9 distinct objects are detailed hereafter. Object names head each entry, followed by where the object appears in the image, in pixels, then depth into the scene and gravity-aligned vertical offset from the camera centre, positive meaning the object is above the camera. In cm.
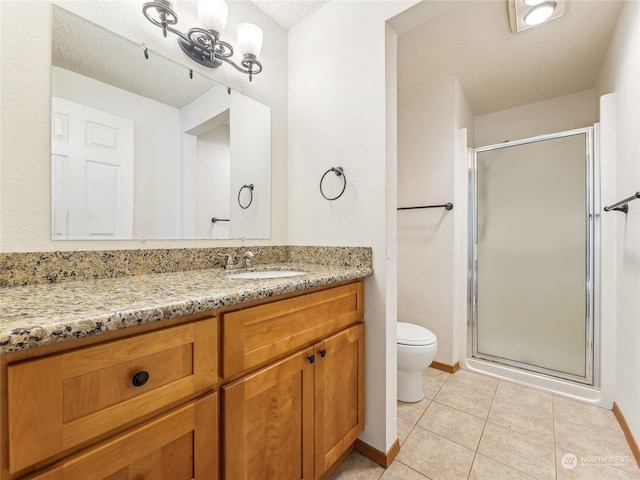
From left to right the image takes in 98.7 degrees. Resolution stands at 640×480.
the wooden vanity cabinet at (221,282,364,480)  78 -53
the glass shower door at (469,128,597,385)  190 -11
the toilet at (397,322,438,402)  166 -73
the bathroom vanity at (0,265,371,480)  47 -32
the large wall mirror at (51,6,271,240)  96 +40
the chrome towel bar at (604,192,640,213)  144 +18
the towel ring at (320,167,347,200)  142 +34
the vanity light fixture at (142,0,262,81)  112 +92
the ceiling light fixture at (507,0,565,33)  145 +126
